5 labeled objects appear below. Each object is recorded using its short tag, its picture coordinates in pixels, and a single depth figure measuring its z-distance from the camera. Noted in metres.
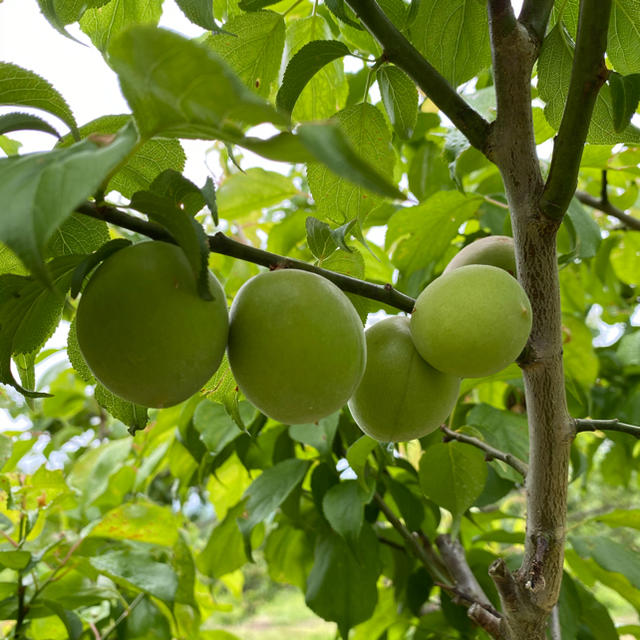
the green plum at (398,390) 0.29
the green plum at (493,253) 0.33
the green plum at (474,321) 0.27
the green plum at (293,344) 0.25
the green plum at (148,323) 0.24
